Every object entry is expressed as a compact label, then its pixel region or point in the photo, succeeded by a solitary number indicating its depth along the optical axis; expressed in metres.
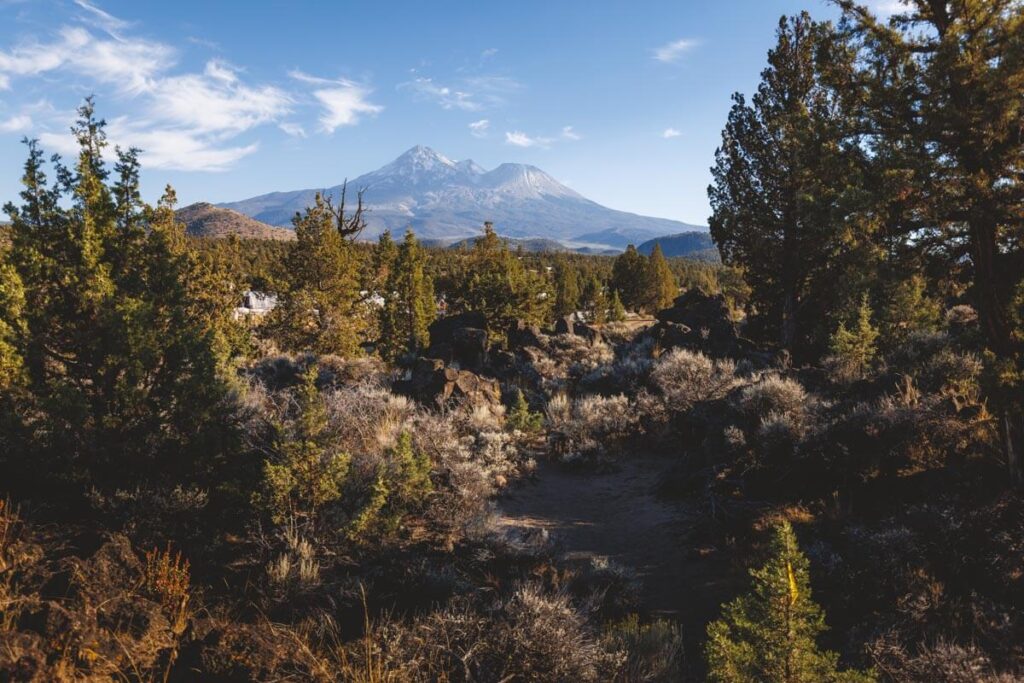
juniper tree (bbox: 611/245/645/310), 53.20
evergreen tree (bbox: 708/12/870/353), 18.52
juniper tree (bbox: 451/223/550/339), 27.73
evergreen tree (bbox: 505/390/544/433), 11.93
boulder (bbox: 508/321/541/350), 20.23
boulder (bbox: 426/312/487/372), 18.67
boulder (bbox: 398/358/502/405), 12.20
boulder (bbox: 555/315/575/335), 22.61
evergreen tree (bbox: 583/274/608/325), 45.22
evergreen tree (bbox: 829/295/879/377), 12.97
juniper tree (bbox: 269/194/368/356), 22.55
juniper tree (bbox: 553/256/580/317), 51.31
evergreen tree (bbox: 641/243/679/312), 52.84
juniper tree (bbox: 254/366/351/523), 5.52
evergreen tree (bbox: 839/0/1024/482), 5.79
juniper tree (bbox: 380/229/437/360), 30.05
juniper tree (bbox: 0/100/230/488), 5.37
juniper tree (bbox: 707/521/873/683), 2.95
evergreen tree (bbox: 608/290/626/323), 45.12
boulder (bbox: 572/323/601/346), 22.38
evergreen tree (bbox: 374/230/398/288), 35.06
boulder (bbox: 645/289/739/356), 17.56
